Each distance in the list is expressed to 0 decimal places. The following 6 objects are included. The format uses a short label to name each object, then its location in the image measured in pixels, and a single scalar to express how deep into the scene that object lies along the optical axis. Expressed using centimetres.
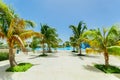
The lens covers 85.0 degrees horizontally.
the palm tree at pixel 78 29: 1148
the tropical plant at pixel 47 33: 1122
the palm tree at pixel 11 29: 419
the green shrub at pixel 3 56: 775
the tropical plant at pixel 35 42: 1108
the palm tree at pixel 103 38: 520
